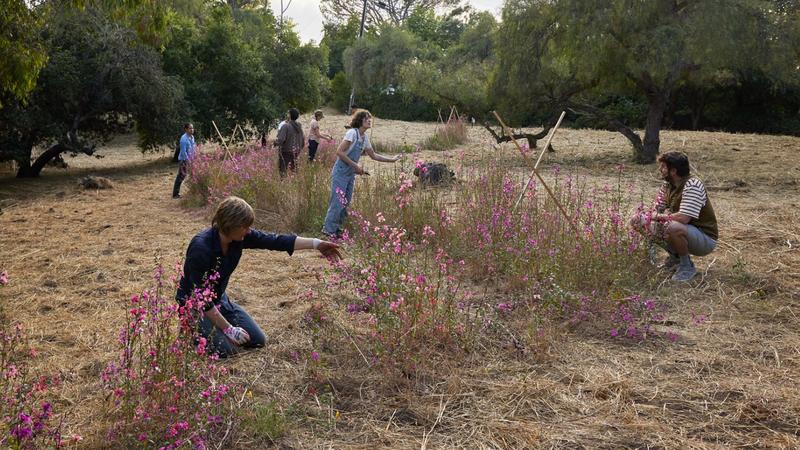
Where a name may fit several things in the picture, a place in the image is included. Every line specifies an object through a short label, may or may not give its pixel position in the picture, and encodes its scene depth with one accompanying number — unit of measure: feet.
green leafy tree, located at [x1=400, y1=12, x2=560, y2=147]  67.97
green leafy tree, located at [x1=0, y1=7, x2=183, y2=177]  49.60
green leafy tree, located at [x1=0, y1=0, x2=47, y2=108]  25.99
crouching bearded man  19.36
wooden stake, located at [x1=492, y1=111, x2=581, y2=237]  19.14
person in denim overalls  24.22
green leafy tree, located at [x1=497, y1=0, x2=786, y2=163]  40.06
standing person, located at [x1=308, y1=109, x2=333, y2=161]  39.96
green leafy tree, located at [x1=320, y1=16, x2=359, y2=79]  165.07
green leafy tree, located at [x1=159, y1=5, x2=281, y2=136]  63.67
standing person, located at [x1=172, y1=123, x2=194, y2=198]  38.75
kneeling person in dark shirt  13.25
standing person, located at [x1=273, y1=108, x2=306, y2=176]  35.55
